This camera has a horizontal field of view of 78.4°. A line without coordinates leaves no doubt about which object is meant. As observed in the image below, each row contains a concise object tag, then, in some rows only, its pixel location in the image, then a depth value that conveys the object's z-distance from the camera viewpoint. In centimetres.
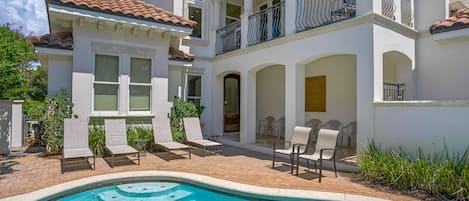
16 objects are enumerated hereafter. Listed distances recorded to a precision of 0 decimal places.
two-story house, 912
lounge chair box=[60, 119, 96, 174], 979
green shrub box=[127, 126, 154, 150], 1179
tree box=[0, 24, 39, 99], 968
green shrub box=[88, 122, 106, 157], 1120
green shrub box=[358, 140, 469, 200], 675
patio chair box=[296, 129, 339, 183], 866
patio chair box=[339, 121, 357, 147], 1293
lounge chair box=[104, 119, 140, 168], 1056
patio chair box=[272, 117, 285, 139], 1583
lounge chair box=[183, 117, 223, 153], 1220
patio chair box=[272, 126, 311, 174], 961
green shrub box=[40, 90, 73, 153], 1095
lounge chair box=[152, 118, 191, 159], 1166
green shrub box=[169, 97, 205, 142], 1329
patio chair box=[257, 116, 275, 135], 1753
